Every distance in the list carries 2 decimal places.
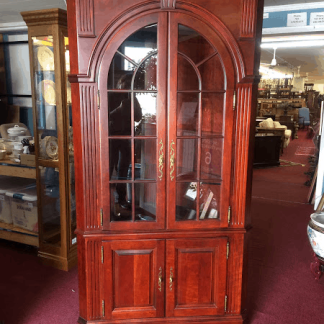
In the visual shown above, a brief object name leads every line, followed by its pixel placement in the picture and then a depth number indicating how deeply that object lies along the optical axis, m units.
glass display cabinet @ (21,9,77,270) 2.75
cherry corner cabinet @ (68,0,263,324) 1.90
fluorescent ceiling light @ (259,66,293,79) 9.86
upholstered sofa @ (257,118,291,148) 8.38
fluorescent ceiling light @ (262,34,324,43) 4.08
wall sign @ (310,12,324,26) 3.66
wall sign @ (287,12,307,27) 3.73
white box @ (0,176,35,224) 3.51
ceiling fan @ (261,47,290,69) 9.48
